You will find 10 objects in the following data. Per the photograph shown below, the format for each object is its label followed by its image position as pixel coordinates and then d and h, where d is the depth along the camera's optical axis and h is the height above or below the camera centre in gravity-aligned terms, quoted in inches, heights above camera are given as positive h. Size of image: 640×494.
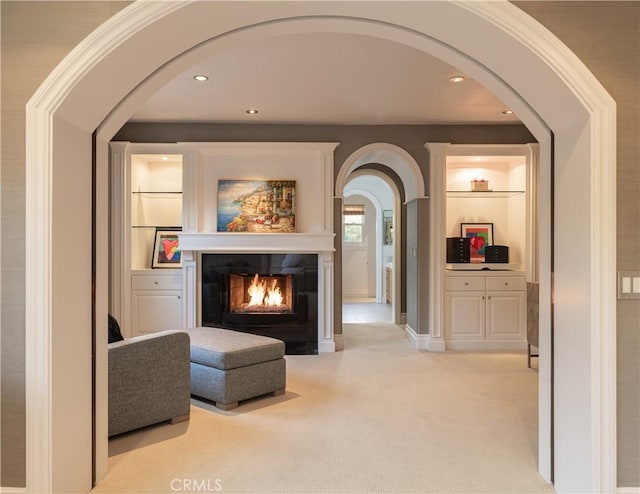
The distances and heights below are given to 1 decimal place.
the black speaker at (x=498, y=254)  220.5 -2.1
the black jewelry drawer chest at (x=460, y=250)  222.4 -0.2
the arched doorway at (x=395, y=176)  214.2 +36.7
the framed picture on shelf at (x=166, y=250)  225.9 -0.1
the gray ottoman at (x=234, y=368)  137.1 -35.5
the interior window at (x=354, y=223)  421.4 +23.7
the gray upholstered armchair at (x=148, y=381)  112.9 -32.6
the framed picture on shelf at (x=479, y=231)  232.4 +9.1
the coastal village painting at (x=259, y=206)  211.6 +19.5
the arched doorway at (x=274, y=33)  77.7 +13.2
